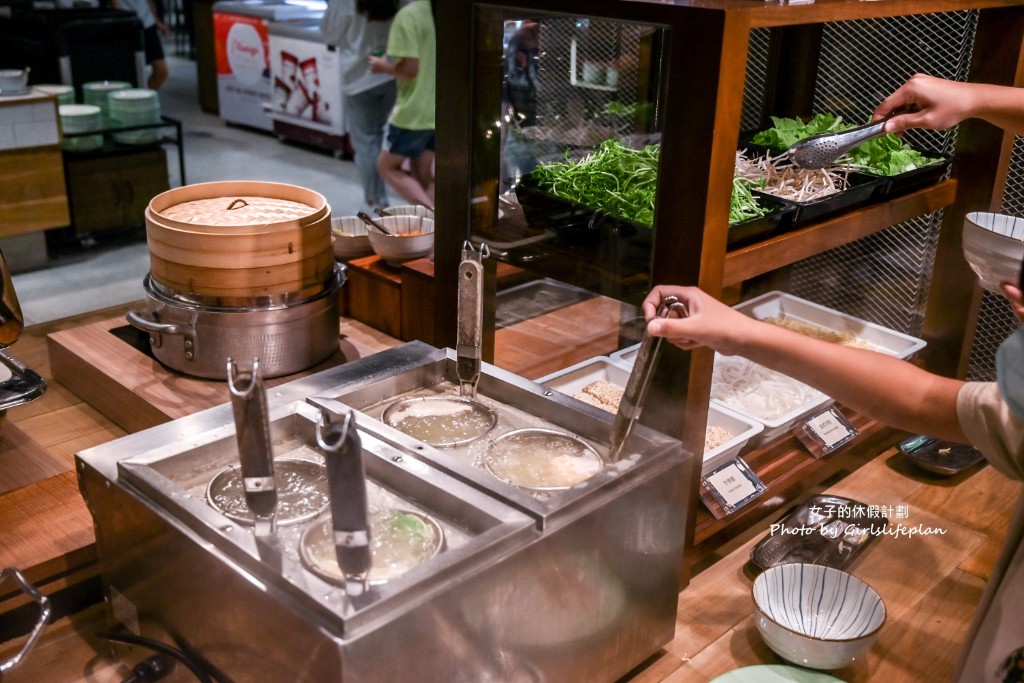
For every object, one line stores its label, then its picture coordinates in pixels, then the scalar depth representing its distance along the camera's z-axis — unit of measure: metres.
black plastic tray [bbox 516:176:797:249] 1.72
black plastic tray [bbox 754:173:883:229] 1.87
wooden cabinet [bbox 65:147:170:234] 4.95
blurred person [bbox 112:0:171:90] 6.42
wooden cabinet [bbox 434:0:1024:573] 1.50
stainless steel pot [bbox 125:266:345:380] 1.92
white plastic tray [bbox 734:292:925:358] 2.48
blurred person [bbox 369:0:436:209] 4.69
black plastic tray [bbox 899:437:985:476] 2.33
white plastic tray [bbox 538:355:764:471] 1.92
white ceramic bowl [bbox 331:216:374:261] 2.57
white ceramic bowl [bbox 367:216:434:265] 2.37
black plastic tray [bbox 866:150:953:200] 2.11
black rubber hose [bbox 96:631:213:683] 1.33
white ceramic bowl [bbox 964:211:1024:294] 1.96
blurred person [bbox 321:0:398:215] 5.25
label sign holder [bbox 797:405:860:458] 2.16
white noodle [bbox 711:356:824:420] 2.22
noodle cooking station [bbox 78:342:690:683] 1.16
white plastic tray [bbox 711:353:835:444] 2.06
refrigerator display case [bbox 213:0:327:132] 7.79
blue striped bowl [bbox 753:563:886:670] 1.60
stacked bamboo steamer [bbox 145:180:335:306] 1.87
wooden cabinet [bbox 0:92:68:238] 4.40
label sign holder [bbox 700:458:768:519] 1.88
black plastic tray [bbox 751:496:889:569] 1.95
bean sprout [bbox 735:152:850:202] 2.00
